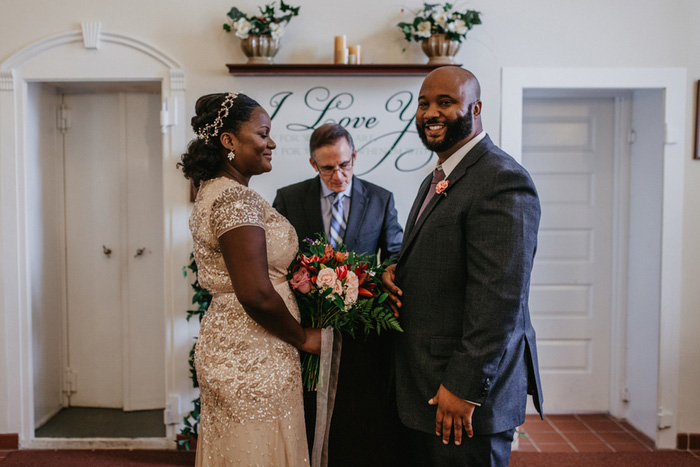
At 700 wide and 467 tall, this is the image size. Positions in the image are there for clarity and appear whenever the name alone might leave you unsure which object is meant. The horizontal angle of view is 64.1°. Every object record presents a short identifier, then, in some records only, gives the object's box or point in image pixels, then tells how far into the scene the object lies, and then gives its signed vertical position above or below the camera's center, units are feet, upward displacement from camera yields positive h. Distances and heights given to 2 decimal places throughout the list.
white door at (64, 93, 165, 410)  13.19 -0.89
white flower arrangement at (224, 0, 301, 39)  10.95 +3.84
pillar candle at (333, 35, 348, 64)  11.25 +3.37
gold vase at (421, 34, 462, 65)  11.12 +3.39
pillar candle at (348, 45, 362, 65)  11.34 +3.36
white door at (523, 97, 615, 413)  13.46 -0.69
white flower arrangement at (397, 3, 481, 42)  11.03 +3.86
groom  5.25 -0.76
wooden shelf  11.18 +2.99
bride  5.97 -1.21
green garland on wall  11.04 -2.81
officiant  9.70 +0.25
